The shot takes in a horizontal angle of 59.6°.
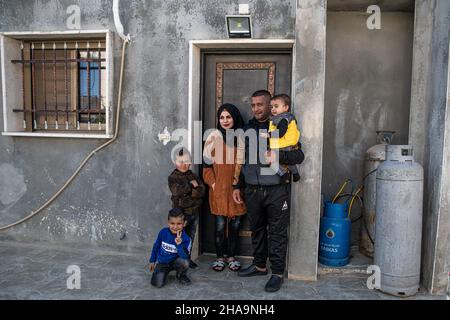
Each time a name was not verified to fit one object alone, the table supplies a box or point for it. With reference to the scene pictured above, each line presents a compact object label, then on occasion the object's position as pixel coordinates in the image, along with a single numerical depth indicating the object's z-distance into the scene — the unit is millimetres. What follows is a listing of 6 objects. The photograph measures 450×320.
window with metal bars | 5414
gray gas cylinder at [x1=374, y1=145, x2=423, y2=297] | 3971
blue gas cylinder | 4598
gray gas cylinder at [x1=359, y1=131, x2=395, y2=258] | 4824
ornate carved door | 5020
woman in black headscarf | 4688
